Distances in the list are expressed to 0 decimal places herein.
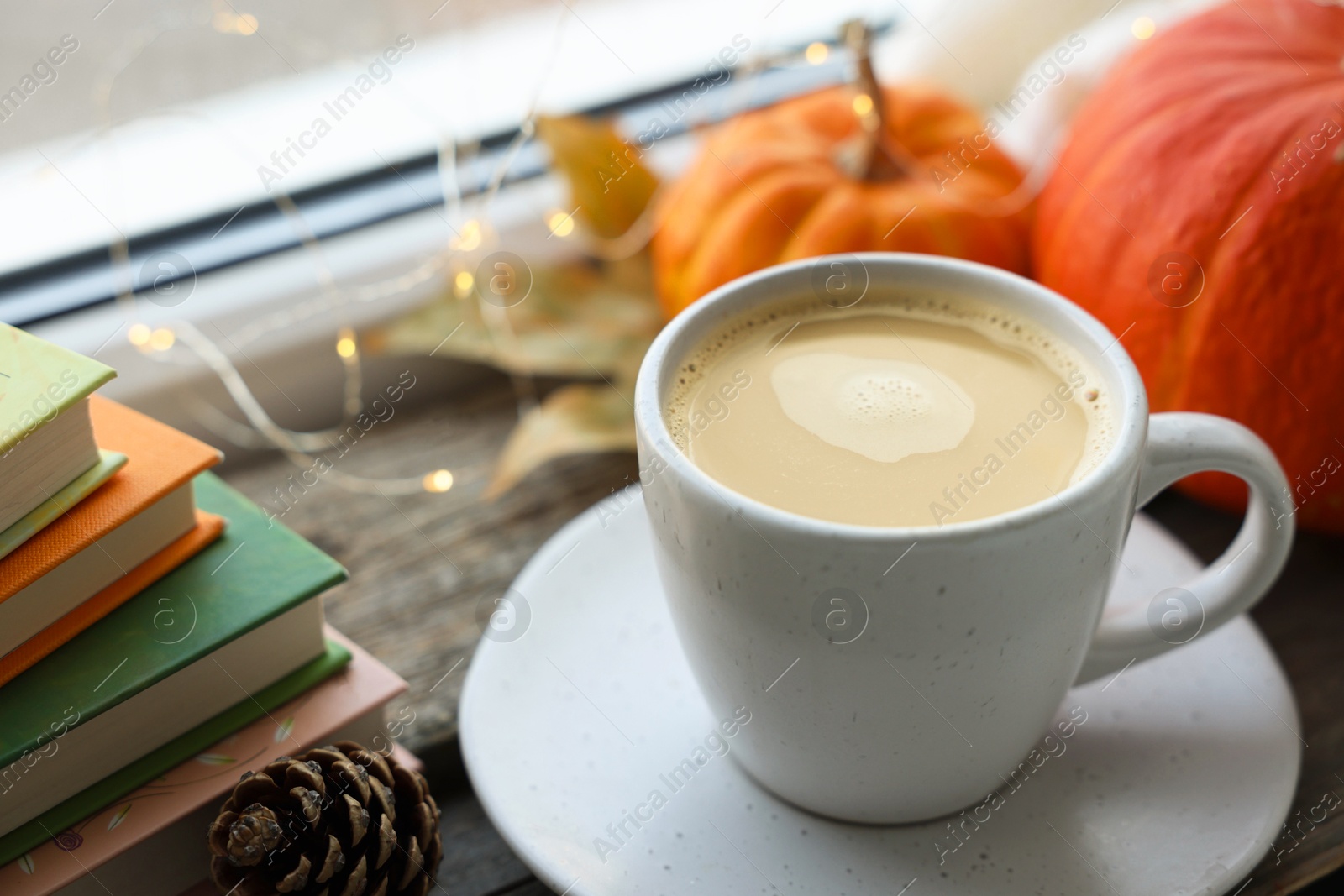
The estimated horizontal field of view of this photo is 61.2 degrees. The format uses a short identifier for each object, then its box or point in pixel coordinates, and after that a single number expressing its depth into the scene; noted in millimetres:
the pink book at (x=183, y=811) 528
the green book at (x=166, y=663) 522
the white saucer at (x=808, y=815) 555
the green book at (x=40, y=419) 493
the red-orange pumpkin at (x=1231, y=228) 711
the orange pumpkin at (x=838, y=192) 839
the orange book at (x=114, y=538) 524
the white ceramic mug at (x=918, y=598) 477
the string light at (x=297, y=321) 875
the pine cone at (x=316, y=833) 514
